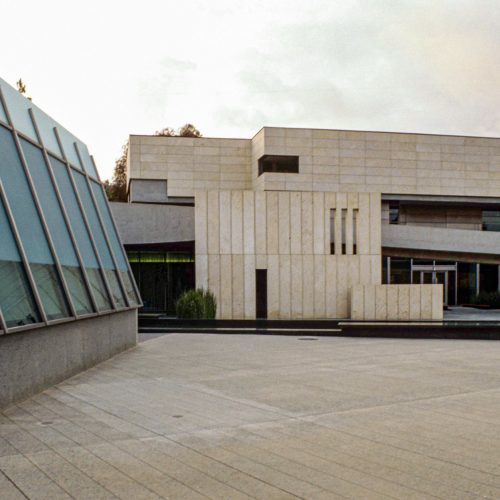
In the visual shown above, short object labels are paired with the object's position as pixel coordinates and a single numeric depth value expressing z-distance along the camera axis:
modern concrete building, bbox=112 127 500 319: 27.98
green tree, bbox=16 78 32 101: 55.12
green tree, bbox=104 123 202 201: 75.57
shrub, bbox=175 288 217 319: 24.94
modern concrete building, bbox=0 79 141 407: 9.27
